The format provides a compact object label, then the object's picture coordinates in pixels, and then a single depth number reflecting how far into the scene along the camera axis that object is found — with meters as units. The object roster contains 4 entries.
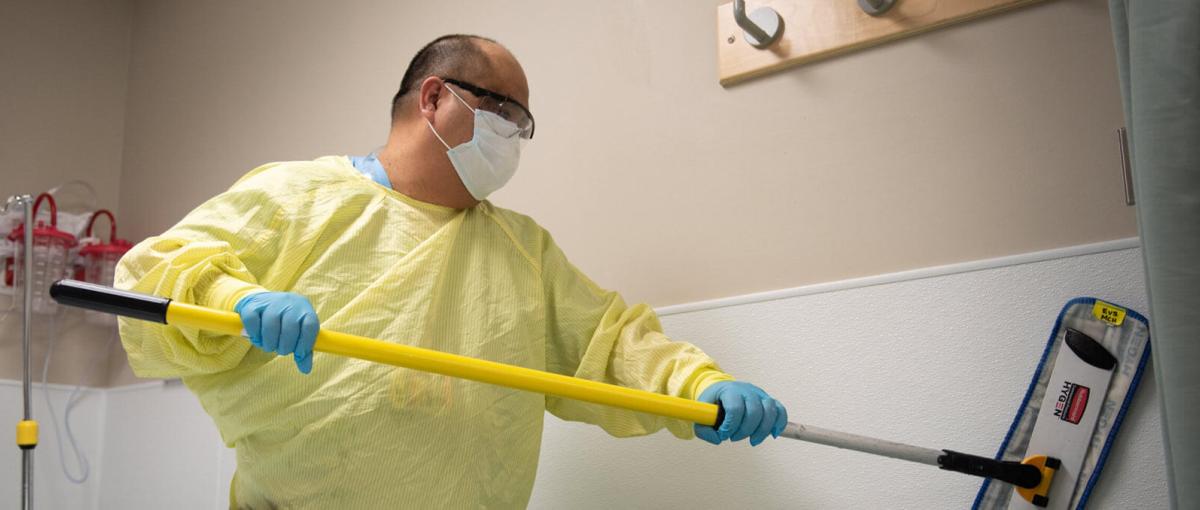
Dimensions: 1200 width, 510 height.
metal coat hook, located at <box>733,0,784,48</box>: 1.75
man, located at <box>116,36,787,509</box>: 1.34
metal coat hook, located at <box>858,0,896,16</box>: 1.65
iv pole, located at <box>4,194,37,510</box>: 2.16
